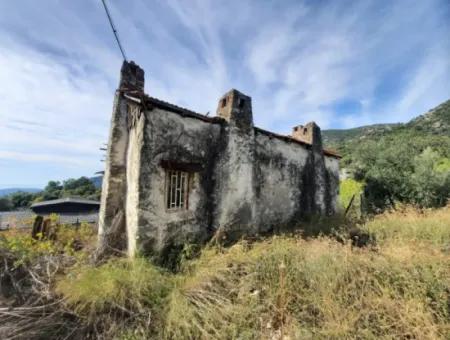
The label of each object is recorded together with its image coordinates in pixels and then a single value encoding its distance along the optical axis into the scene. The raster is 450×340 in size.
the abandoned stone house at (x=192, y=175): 6.76
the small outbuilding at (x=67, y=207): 33.38
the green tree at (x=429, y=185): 12.90
